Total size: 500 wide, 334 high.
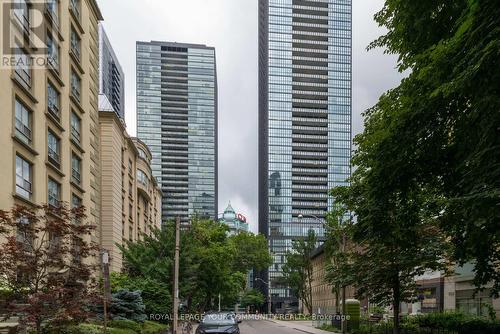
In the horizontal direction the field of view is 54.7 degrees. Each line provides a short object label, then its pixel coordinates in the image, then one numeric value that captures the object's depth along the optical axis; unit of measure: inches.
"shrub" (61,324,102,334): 588.6
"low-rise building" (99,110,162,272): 1893.5
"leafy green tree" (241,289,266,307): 4931.1
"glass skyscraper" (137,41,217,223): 6879.9
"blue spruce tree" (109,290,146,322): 979.3
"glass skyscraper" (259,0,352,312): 6289.4
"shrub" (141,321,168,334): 928.0
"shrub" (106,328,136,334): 699.8
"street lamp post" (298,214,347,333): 1175.9
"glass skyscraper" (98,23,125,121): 5918.8
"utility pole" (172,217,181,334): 866.4
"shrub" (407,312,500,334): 698.8
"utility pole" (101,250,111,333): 542.6
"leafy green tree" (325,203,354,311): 855.1
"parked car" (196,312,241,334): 806.5
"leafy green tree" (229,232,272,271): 3570.4
